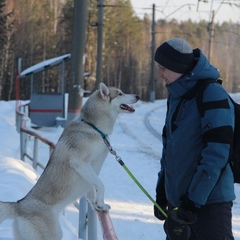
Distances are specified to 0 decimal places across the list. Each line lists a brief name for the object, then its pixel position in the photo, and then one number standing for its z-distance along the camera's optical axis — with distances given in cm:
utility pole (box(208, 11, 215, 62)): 4256
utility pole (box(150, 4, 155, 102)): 4253
